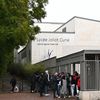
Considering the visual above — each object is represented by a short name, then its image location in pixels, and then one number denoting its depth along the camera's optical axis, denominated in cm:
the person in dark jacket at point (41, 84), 3163
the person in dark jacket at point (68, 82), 2859
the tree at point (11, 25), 2401
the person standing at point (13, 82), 3938
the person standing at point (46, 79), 3130
